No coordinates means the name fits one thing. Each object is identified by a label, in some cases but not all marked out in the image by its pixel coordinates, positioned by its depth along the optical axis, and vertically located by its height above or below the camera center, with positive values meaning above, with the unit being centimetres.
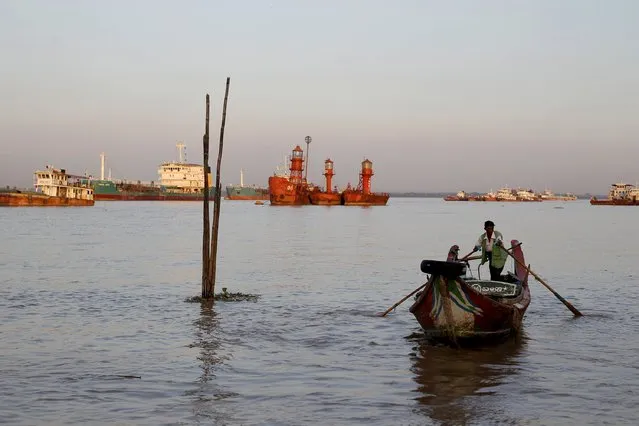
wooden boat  1194 -187
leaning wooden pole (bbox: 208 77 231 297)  1725 -8
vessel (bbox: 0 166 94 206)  10425 -71
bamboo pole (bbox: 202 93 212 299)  1698 -16
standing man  1535 -98
